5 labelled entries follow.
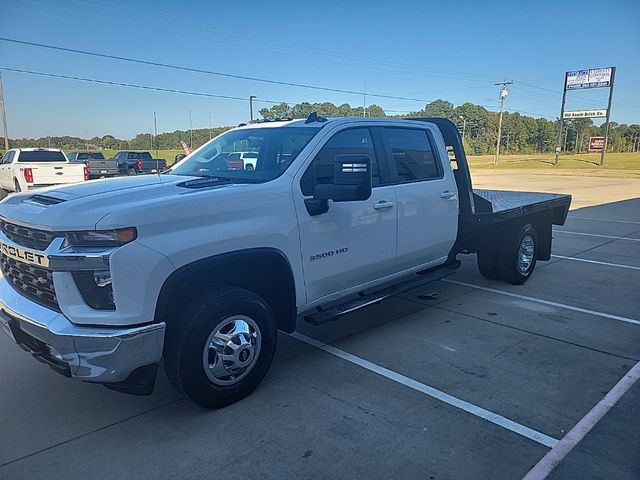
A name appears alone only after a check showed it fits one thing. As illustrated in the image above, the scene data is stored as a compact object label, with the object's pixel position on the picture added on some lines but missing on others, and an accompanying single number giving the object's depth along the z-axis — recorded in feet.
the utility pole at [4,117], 135.95
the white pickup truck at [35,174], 44.73
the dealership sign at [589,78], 160.02
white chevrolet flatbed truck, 9.02
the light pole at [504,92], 186.19
